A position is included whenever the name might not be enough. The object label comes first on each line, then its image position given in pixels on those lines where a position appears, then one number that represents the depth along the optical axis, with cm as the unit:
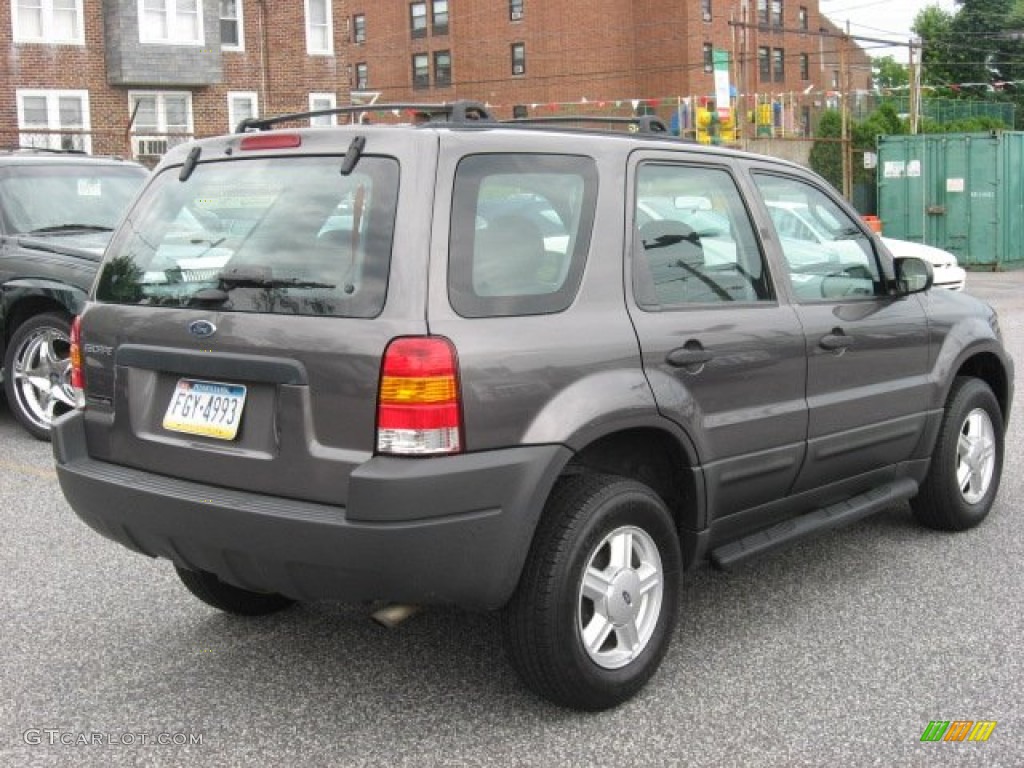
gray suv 324
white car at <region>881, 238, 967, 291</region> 1191
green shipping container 2184
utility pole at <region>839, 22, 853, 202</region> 2433
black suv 789
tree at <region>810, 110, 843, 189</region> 3172
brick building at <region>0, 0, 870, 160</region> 2838
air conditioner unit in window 2850
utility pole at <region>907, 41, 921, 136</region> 2800
